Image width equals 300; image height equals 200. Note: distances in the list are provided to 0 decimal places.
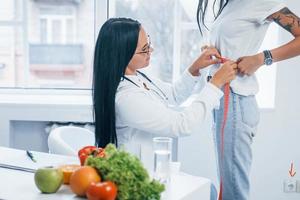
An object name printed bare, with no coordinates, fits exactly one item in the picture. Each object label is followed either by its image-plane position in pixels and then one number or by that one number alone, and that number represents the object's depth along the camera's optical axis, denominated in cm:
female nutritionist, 159
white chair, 180
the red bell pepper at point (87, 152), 130
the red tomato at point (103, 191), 104
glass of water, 129
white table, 118
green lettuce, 107
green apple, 117
